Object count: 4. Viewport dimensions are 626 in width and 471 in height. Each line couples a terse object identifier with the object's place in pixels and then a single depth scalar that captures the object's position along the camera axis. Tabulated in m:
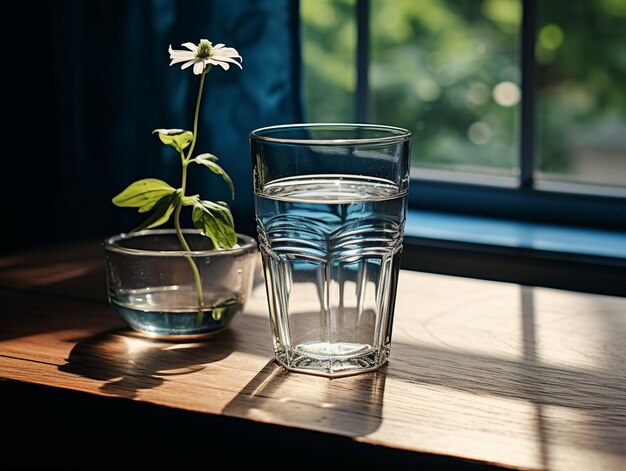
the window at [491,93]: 1.22
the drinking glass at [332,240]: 0.73
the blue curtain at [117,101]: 1.15
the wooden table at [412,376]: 0.66
